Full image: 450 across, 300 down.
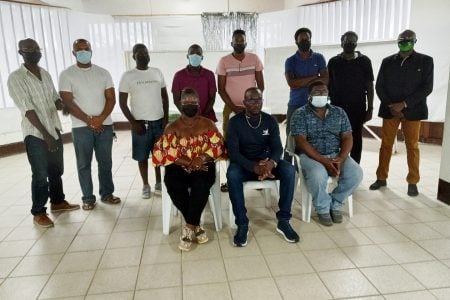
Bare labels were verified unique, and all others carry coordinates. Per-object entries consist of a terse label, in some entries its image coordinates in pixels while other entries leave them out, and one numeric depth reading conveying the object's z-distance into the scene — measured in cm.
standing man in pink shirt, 346
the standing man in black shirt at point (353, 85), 356
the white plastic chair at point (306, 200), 303
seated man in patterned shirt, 293
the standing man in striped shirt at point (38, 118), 288
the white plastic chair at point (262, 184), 277
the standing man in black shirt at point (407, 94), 340
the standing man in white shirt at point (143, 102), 346
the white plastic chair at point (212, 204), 283
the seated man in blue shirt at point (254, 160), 271
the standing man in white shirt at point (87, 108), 320
